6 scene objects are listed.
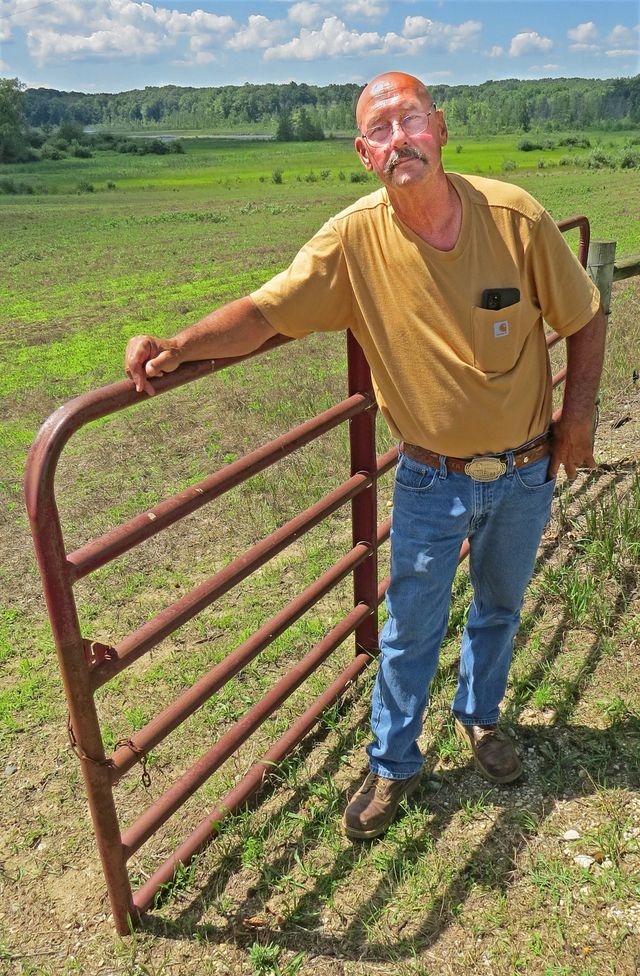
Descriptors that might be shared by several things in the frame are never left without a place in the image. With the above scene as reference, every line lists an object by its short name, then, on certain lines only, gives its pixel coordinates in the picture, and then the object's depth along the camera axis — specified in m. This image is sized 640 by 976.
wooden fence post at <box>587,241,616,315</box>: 4.08
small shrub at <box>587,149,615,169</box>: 51.28
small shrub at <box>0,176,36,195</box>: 48.84
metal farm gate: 1.73
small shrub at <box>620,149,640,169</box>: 49.23
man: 2.00
